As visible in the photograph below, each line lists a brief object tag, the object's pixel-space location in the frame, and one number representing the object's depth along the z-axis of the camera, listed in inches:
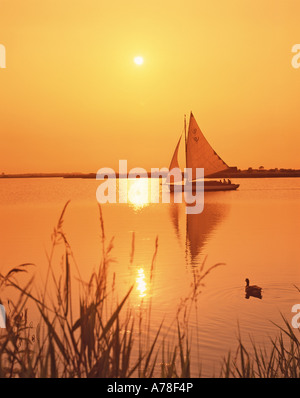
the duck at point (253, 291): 521.7
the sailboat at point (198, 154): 2549.2
